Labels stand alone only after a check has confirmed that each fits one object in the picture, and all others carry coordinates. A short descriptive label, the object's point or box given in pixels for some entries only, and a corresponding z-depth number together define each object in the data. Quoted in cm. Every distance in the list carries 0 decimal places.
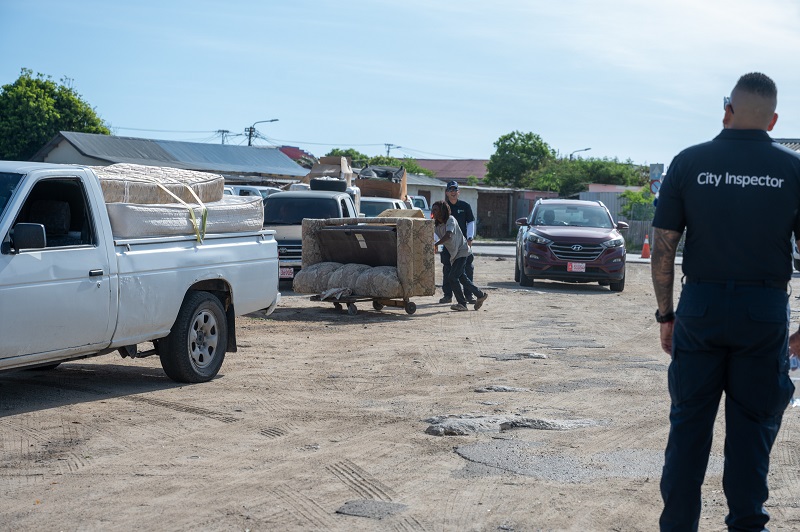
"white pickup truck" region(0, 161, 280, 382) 751
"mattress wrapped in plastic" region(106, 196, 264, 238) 852
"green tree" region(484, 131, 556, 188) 8588
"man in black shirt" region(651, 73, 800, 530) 432
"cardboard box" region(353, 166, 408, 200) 3177
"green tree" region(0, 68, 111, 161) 5088
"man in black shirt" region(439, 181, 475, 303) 1748
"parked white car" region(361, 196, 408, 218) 2620
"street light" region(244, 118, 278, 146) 8406
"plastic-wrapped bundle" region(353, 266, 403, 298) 1489
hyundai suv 2084
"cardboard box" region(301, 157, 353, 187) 2931
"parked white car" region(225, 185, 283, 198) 2922
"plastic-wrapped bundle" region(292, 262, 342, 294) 1559
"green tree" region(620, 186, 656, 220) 4856
